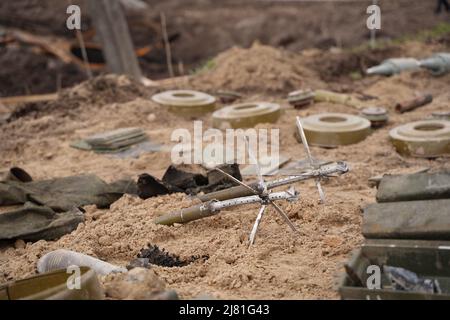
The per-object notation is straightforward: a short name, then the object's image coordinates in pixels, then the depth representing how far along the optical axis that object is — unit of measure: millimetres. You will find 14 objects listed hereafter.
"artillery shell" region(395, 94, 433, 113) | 8594
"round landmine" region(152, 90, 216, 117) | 9195
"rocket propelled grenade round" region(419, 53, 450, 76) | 10219
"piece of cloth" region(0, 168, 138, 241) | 4957
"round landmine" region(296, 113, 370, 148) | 7340
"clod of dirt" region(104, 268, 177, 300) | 3221
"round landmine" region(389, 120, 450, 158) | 6656
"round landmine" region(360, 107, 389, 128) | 7957
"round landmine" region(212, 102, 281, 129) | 8141
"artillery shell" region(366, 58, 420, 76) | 10453
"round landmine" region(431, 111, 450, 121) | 7647
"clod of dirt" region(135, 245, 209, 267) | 4223
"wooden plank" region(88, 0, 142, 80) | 11867
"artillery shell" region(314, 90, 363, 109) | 9070
